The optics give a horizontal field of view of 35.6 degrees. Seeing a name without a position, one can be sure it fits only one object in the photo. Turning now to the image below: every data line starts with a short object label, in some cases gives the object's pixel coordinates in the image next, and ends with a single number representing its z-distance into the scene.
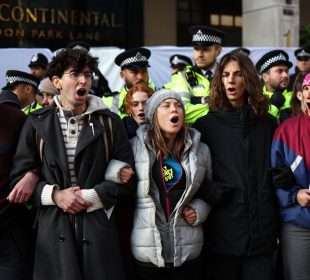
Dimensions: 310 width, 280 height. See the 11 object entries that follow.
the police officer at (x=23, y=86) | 5.25
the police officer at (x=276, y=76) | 4.93
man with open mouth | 3.08
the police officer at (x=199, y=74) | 3.97
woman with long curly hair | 3.39
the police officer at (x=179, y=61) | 8.38
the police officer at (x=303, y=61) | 7.98
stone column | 11.91
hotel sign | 12.41
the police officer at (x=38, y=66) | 7.50
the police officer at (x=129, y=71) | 4.95
